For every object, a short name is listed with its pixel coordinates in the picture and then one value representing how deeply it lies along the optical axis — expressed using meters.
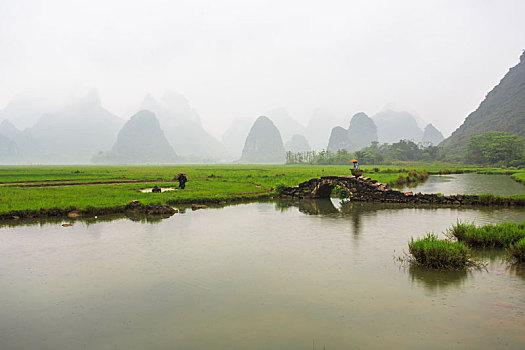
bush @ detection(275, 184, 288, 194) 22.89
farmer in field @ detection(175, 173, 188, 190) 23.64
